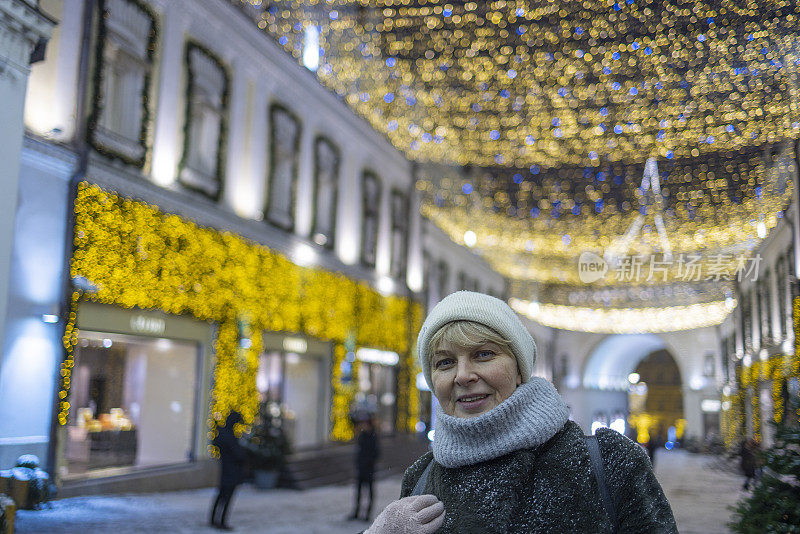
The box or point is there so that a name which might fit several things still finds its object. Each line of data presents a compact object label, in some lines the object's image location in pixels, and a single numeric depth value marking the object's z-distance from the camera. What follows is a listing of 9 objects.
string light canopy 9.88
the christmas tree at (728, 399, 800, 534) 8.22
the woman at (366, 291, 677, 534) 1.85
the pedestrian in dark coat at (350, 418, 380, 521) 13.14
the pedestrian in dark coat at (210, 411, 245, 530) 11.16
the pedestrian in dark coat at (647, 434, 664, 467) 28.07
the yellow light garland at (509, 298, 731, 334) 31.19
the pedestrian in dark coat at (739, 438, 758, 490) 17.59
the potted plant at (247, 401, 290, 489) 17.25
